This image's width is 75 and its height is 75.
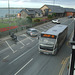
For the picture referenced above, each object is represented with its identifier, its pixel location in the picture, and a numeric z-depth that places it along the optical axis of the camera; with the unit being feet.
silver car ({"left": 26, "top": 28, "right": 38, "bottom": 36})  63.46
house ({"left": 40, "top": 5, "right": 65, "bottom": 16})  195.26
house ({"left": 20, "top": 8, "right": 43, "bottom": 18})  161.37
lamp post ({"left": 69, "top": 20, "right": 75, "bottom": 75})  12.13
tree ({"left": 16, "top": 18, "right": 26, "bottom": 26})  82.06
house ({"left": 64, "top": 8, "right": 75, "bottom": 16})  235.91
